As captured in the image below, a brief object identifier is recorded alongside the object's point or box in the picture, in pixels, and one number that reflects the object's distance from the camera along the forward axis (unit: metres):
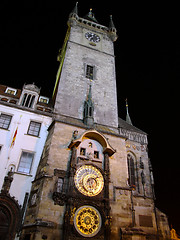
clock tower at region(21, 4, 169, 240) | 11.70
